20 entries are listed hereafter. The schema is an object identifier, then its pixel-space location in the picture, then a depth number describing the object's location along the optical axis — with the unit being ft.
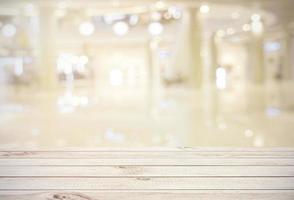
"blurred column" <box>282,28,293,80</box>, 89.15
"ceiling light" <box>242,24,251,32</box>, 72.83
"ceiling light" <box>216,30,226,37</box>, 82.99
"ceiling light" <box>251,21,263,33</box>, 68.70
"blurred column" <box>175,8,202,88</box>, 56.75
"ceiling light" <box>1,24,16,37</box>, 71.67
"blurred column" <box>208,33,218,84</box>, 88.02
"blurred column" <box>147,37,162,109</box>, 89.43
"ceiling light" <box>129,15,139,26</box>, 75.67
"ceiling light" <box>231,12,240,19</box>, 62.18
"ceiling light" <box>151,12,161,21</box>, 70.13
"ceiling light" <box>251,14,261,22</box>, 61.91
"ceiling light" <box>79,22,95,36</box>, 77.00
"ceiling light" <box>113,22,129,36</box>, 81.45
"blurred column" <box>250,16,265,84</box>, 72.33
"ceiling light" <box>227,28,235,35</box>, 78.90
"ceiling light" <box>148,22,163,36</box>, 76.78
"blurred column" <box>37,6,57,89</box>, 57.16
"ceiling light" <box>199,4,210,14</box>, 54.96
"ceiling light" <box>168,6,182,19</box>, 63.26
